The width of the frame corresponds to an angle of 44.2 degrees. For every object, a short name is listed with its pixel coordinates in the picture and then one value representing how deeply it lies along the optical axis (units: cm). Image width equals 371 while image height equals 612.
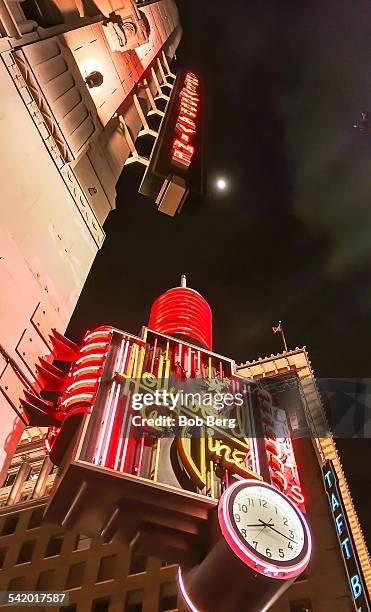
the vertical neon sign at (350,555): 1822
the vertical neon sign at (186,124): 1605
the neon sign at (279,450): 925
